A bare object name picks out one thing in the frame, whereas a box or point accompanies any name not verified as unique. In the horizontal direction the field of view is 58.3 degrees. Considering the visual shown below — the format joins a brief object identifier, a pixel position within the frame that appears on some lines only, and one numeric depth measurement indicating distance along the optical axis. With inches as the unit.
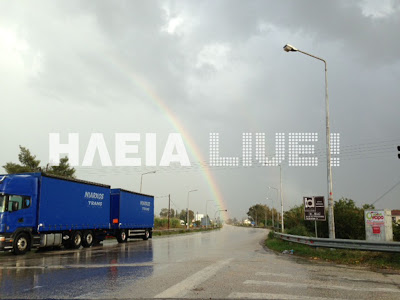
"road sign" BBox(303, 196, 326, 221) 746.3
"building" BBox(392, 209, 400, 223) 4517.7
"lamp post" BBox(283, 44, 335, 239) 646.5
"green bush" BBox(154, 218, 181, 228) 3299.7
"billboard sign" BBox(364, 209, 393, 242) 698.8
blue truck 695.1
